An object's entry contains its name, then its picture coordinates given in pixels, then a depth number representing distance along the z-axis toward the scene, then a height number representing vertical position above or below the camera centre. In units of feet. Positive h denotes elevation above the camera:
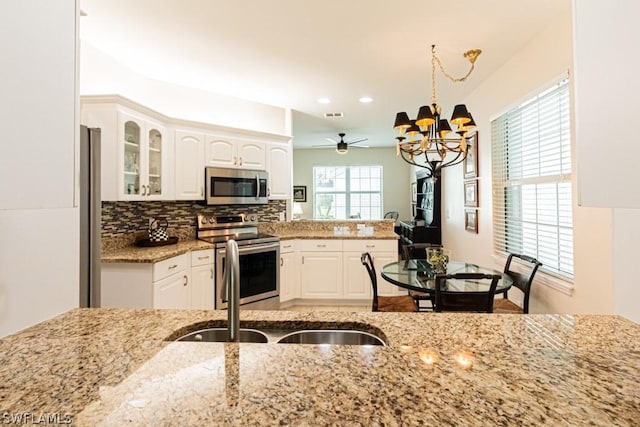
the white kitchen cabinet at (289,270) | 13.15 -2.22
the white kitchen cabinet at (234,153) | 12.19 +2.52
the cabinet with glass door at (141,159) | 9.25 +1.81
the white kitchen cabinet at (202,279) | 10.53 -2.04
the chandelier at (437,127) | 7.78 +2.24
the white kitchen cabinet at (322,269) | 13.75 -2.22
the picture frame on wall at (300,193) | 28.68 +2.06
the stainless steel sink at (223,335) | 3.67 -1.35
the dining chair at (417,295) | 9.76 -2.45
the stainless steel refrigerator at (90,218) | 5.91 +0.00
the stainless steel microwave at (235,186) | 12.02 +1.18
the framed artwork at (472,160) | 12.57 +2.20
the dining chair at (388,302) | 8.78 -2.44
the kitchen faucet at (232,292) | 3.29 -0.76
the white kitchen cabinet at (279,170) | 13.93 +2.02
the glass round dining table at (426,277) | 7.62 -1.59
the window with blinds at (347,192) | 28.35 +2.13
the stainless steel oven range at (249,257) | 11.36 -1.47
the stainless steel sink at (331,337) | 3.57 -1.35
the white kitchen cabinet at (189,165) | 11.39 +1.86
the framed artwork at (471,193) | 12.71 +0.89
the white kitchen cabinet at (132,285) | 8.54 -1.77
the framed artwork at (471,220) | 12.77 -0.20
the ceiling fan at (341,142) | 21.27 +5.42
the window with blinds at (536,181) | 7.55 +0.93
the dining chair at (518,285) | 7.63 -1.72
